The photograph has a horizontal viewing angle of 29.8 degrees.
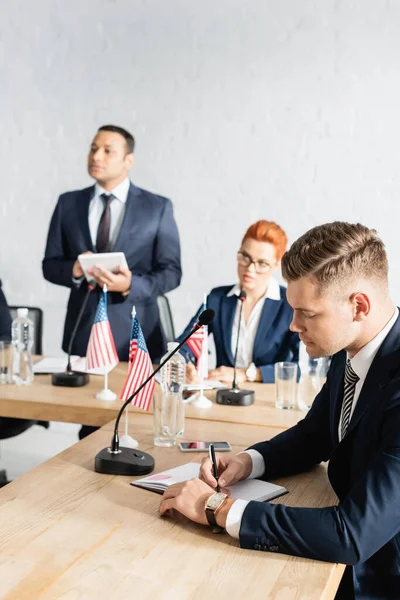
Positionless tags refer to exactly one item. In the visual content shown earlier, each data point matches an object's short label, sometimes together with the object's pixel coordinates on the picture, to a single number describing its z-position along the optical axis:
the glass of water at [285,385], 2.63
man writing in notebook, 1.39
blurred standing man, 3.85
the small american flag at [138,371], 2.25
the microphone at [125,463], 1.84
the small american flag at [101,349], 2.74
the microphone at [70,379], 2.89
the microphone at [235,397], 2.66
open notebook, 1.71
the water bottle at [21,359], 2.93
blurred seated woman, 3.23
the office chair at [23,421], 3.36
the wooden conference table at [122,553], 1.27
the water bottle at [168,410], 2.13
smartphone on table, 2.06
